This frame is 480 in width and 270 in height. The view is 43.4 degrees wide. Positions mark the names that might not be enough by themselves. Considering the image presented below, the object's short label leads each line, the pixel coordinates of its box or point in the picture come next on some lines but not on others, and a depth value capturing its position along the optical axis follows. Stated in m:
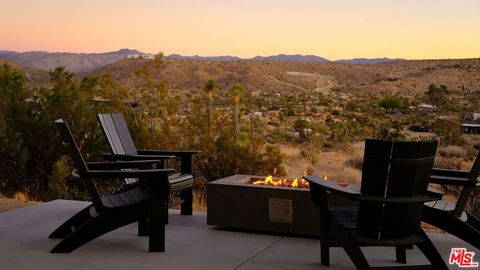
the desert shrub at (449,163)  16.56
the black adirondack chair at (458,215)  4.93
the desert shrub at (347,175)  13.88
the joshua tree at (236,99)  14.64
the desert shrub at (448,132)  22.50
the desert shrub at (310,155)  18.22
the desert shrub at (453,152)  19.41
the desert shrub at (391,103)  35.69
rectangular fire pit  5.54
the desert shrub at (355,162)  16.95
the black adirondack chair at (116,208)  4.98
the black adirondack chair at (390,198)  3.96
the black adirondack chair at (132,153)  6.06
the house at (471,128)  28.06
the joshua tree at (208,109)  11.93
